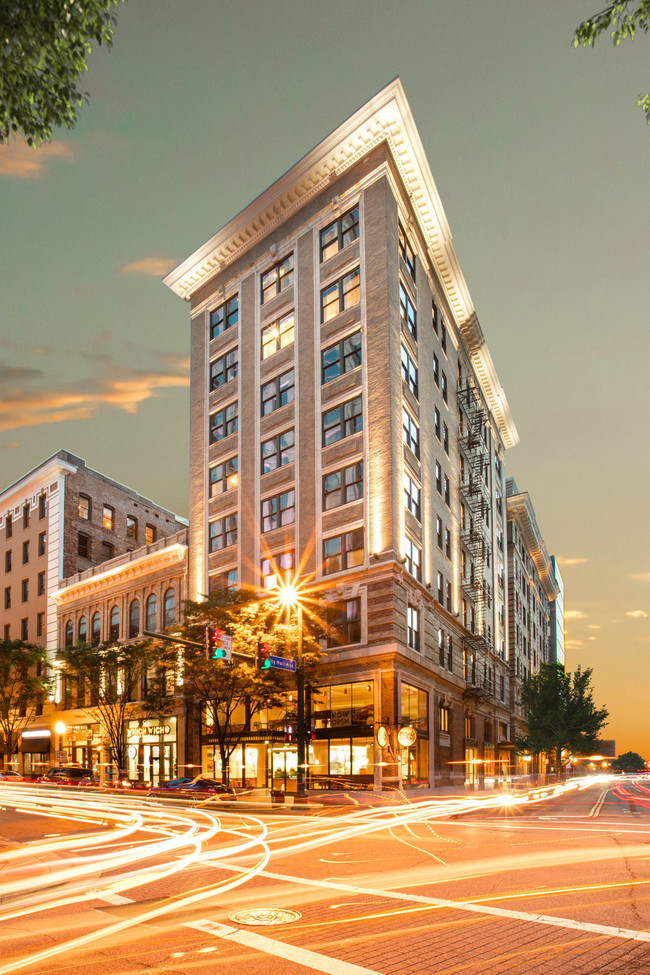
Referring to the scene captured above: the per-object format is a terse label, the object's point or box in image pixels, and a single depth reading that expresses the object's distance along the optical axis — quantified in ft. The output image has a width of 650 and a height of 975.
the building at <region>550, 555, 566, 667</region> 568.41
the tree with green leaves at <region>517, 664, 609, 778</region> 247.91
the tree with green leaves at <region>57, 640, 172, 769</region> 168.66
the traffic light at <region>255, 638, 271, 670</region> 99.60
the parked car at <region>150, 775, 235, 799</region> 121.39
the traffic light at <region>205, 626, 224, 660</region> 88.43
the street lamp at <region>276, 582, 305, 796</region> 112.27
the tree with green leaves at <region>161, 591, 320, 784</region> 129.90
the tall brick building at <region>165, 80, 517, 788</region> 139.95
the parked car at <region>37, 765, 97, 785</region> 152.15
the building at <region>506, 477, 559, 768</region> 278.46
